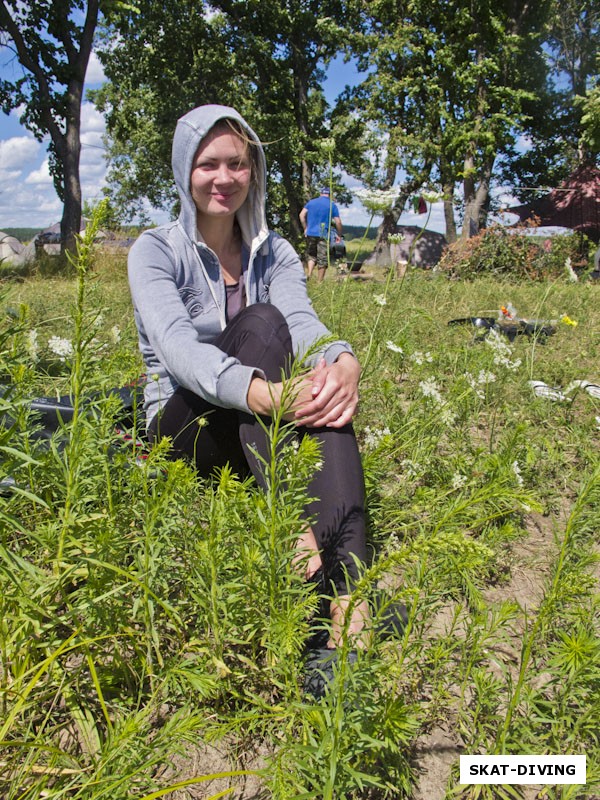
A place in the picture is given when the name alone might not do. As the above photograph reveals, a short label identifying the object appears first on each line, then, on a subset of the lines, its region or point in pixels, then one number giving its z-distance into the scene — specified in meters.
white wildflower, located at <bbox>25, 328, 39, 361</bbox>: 1.57
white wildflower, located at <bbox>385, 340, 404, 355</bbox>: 2.54
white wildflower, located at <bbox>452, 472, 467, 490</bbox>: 2.08
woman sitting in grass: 1.63
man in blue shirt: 9.90
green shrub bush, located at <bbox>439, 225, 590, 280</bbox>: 9.47
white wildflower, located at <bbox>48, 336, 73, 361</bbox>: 1.54
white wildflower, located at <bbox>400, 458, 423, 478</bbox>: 2.13
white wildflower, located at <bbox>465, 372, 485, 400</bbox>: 2.42
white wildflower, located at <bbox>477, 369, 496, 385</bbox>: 2.50
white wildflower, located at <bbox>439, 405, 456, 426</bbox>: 2.27
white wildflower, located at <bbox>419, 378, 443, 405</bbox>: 2.25
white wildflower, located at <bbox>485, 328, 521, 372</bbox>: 2.50
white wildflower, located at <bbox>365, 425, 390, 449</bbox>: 2.11
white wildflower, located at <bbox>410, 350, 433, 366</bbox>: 2.53
